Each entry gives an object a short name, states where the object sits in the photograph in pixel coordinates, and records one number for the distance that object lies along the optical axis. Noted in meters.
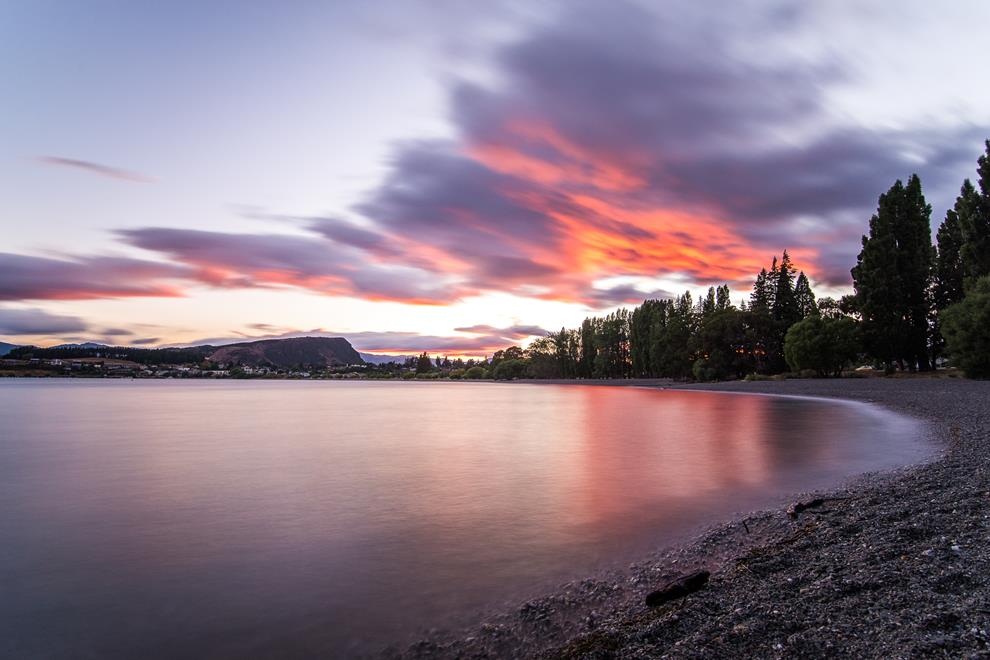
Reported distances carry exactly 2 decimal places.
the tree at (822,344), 63.53
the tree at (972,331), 39.81
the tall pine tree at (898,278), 56.34
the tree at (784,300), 88.12
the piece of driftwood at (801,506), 9.16
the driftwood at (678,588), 5.75
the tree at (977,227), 46.38
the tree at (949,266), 59.06
